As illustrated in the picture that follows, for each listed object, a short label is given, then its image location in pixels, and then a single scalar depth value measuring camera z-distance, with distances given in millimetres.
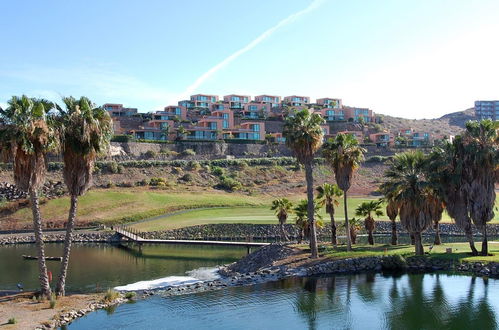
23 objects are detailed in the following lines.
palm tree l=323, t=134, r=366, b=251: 36938
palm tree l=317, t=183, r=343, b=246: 42000
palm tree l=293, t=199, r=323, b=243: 42656
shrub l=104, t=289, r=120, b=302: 27516
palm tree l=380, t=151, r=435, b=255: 34188
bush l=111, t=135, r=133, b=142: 103512
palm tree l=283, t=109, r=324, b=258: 35438
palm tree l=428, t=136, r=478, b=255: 34531
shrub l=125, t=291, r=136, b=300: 28577
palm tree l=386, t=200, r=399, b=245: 39600
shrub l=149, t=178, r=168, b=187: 87312
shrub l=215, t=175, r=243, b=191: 91438
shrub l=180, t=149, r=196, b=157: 106312
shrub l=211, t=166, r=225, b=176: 98312
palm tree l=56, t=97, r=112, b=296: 25828
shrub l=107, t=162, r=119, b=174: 89688
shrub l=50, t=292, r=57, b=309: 25178
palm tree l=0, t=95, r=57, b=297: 24312
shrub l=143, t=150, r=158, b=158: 102625
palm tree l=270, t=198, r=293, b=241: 48125
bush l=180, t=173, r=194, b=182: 93112
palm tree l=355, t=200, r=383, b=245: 42469
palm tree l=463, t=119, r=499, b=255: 33906
